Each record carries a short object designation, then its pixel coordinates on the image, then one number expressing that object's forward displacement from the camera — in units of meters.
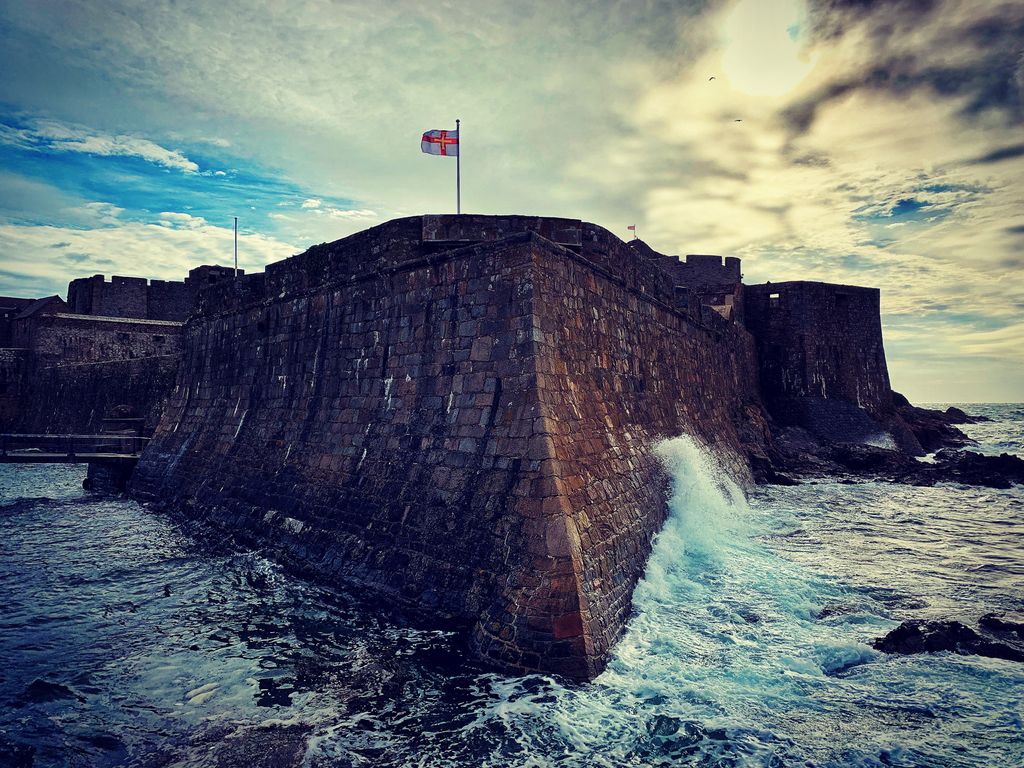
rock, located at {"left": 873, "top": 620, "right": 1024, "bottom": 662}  7.19
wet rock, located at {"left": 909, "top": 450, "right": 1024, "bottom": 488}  21.38
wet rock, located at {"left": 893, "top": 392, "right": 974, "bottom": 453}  34.78
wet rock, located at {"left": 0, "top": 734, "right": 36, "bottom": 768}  5.09
